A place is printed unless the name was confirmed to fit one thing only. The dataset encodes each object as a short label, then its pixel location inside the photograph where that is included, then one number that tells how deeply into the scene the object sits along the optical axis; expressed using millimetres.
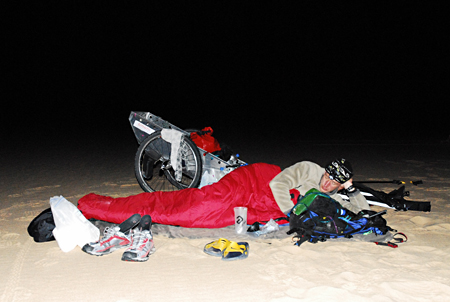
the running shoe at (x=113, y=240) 2608
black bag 2795
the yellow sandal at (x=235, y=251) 2521
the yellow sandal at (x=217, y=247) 2592
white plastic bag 2648
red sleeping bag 2982
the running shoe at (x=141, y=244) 2500
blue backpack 2816
